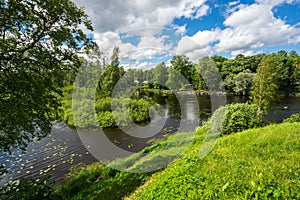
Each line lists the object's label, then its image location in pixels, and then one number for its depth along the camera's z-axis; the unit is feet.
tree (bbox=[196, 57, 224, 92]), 103.05
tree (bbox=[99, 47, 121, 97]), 79.15
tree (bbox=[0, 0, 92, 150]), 14.79
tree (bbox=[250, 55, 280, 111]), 61.16
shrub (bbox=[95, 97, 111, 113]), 66.39
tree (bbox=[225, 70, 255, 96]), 129.70
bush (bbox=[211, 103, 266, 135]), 31.91
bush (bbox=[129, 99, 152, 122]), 66.13
